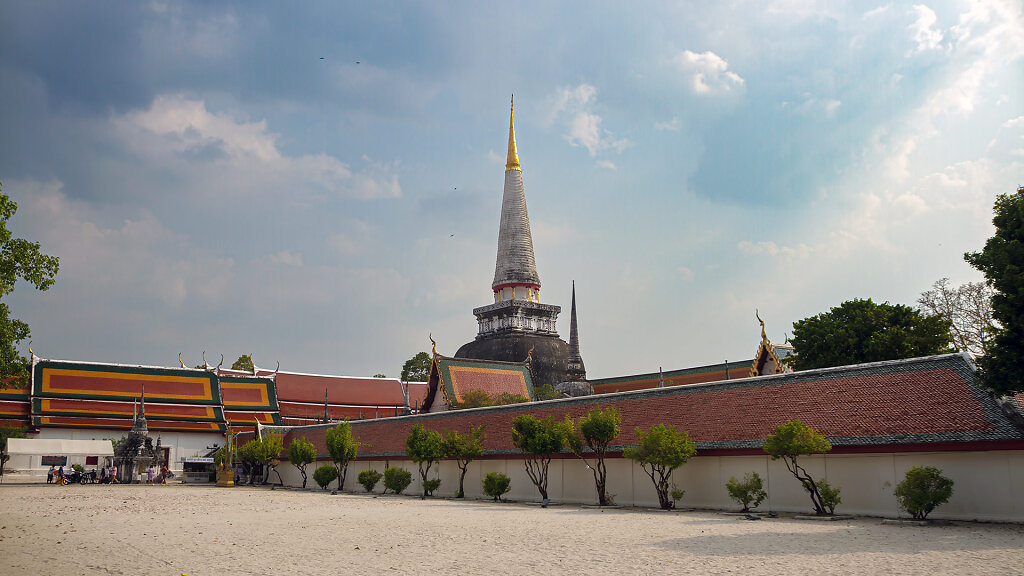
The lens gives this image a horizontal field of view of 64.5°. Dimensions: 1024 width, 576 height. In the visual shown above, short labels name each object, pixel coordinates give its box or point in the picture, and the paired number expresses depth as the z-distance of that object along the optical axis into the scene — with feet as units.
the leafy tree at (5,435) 148.56
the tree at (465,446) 99.71
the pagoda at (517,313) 216.33
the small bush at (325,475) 125.59
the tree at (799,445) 65.31
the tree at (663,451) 75.00
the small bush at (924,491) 58.03
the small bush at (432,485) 105.19
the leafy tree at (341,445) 121.60
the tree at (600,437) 82.58
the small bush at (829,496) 65.10
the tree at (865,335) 106.22
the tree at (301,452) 130.82
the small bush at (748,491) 70.08
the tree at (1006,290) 52.65
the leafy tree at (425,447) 103.76
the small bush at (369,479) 117.19
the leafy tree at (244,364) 270.05
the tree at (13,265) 82.23
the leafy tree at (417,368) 295.48
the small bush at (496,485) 95.04
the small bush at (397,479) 109.50
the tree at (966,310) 132.07
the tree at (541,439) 87.86
